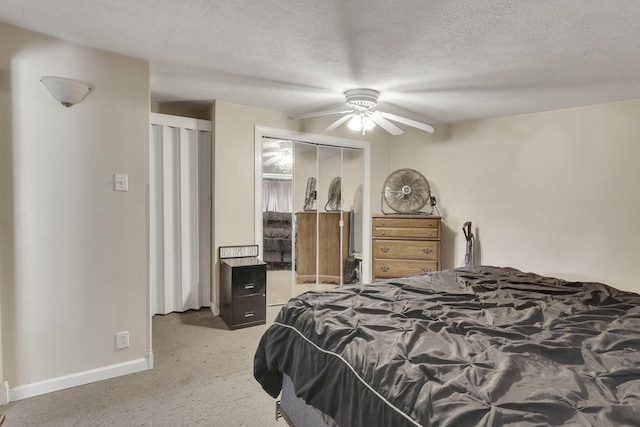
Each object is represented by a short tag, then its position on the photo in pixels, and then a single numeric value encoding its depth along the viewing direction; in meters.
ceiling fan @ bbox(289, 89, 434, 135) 2.87
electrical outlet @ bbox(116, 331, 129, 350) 2.38
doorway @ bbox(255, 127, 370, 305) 3.91
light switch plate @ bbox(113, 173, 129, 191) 2.35
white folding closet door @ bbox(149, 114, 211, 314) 3.57
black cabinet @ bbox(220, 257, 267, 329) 3.25
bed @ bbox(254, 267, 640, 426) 0.90
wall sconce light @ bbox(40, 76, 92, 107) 2.06
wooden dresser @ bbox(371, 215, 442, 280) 3.97
